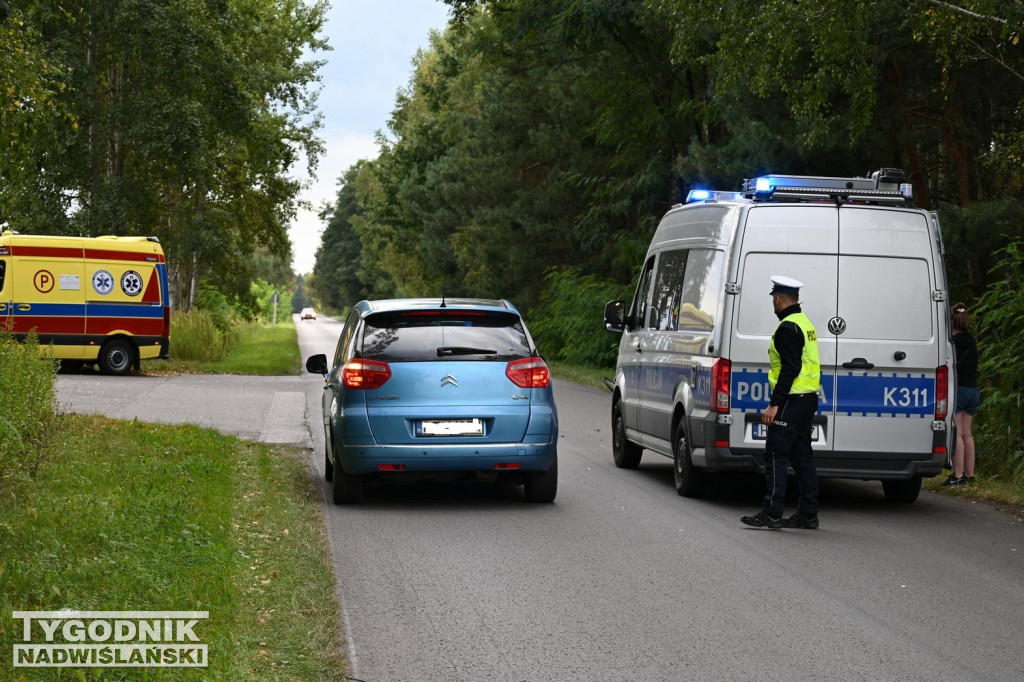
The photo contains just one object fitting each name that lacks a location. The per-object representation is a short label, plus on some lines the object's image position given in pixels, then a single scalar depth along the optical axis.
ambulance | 29.03
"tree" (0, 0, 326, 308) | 36.97
